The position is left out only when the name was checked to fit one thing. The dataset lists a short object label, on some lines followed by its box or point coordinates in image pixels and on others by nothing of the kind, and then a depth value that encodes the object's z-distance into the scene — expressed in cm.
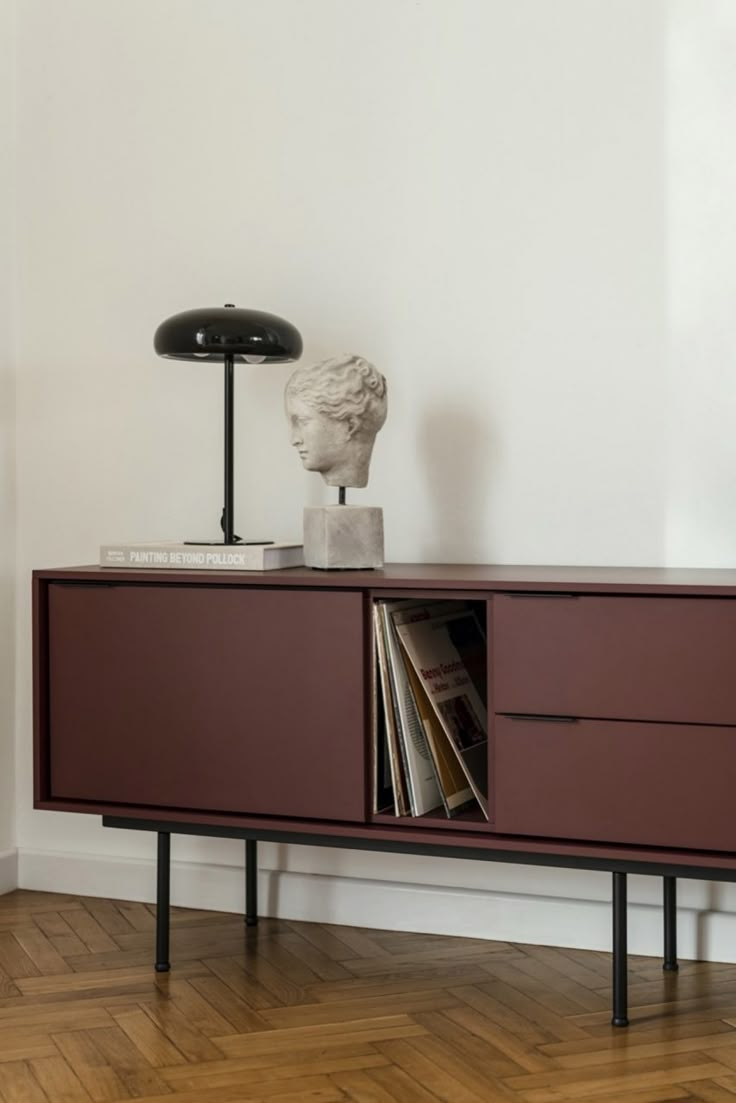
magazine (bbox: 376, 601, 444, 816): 241
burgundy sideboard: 220
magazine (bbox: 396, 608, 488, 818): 245
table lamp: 257
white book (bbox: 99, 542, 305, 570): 254
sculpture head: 253
